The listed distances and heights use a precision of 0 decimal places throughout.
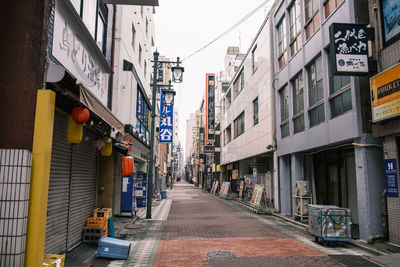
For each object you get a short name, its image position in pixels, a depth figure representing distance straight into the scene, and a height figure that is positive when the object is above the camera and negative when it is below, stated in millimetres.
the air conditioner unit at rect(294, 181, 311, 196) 14391 -680
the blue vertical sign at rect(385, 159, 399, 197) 8766 -95
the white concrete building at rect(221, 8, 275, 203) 20281 +5087
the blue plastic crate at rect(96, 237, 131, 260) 7789 -2000
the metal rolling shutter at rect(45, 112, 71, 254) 7105 -477
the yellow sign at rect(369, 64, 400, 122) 8492 +2396
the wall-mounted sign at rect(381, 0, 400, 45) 8992 +4754
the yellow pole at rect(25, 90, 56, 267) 4465 -74
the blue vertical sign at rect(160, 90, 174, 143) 26745 +4095
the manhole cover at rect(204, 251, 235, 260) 8098 -2246
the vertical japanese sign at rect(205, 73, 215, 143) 44719 +10179
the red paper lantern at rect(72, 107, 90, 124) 6191 +1193
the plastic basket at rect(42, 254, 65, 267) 4758 -1446
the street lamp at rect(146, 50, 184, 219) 15569 +4206
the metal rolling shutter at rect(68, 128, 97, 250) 8679 -453
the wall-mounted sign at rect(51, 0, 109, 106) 6824 +3292
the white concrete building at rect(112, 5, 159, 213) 13695 +5170
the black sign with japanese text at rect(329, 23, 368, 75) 9602 +4089
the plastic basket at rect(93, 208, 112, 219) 10180 -1369
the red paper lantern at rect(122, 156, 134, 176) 11625 +303
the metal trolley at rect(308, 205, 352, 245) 9625 -1610
